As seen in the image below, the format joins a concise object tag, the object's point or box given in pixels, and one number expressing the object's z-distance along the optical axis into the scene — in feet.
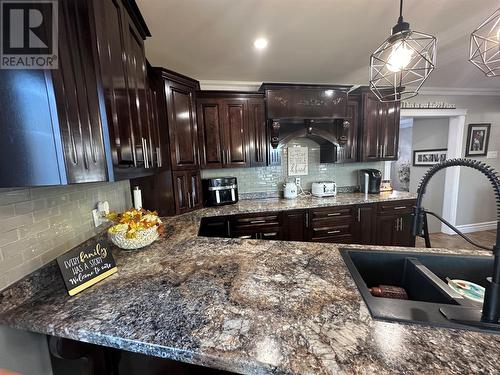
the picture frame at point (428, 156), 12.39
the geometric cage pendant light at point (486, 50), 2.74
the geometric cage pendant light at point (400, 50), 3.31
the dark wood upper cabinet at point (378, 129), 9.25
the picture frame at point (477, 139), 11.83
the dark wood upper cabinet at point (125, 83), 2.91
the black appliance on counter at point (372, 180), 9.65
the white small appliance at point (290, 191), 9.43
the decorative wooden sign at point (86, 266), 2.75
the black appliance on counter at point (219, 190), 8.33
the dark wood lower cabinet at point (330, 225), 7.74
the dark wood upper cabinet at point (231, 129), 8.13
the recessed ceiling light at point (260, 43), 6.00
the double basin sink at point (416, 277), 2.21
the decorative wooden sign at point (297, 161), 10.04
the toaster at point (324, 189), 9.50
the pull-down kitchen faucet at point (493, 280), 1.86
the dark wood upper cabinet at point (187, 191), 7.06
